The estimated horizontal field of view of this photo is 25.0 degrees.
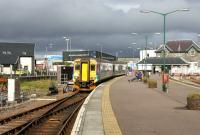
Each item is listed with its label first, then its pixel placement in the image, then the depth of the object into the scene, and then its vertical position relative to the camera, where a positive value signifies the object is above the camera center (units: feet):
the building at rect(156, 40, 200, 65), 408.87 +20.75
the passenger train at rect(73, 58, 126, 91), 150.30 -0.12
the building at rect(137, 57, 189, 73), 391.90 +8.63
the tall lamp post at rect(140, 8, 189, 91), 125.82 -4.11
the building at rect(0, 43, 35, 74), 408.67 +16.61
